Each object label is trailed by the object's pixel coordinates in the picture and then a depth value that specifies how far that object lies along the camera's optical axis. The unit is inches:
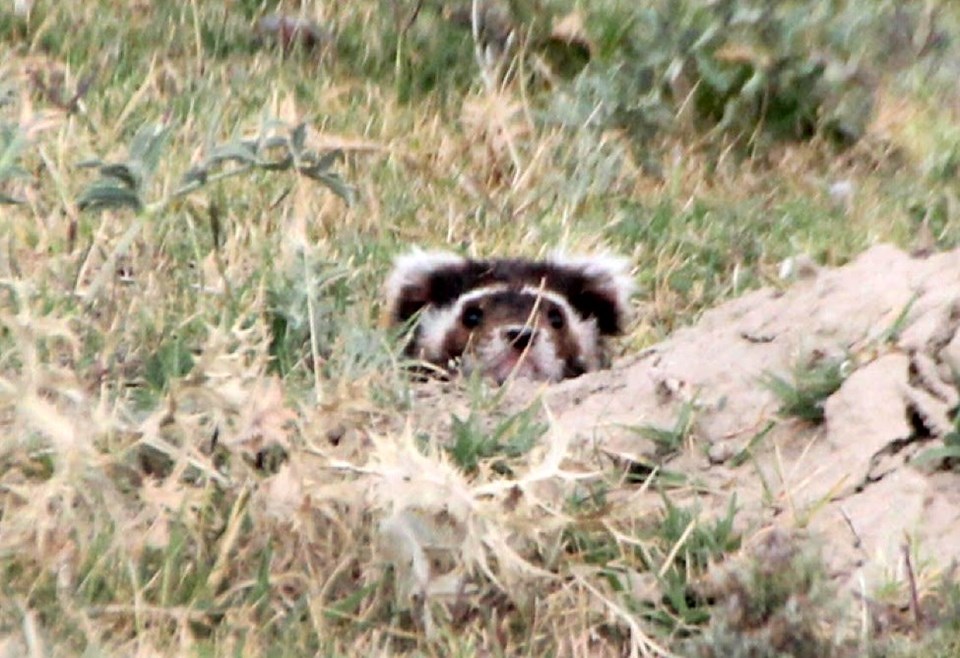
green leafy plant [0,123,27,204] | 358.9
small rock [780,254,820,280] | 456.4
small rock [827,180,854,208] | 588.1
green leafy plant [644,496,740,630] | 325.7
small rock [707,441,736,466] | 367.9
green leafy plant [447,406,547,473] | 358.3
